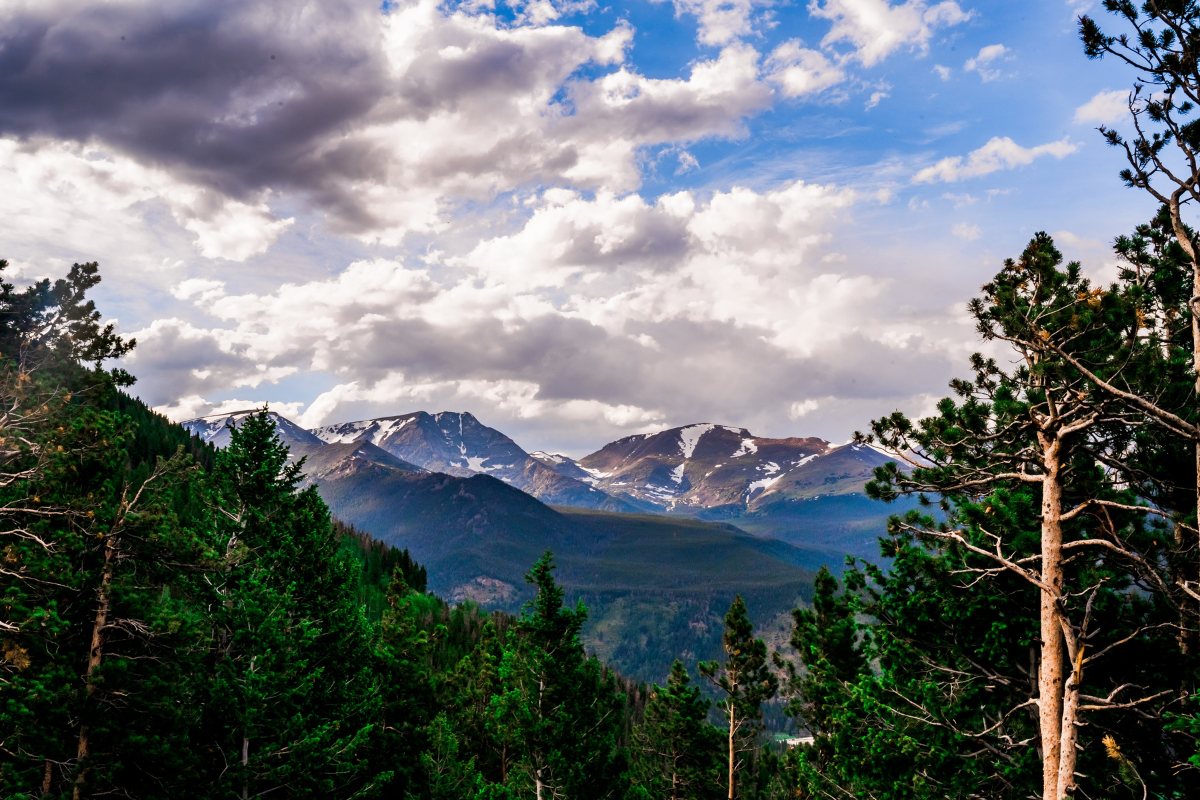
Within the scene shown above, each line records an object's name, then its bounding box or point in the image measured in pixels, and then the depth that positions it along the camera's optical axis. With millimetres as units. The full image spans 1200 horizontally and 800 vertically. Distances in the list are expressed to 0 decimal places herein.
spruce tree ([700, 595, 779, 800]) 31531
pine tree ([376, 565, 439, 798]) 24484
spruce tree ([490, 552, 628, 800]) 23344
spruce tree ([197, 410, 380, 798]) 18047
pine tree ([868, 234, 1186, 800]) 10906
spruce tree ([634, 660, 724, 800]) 33469
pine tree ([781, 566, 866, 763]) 24609
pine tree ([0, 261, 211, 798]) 14203
